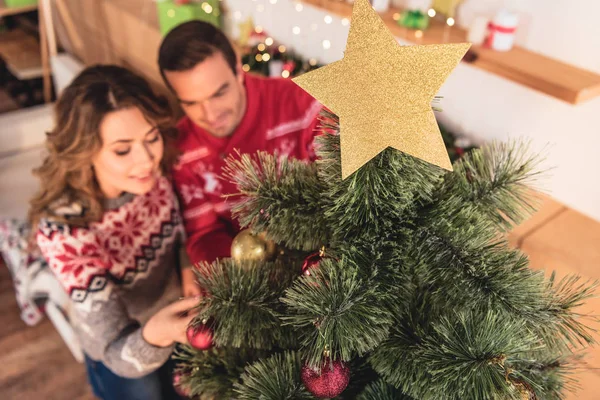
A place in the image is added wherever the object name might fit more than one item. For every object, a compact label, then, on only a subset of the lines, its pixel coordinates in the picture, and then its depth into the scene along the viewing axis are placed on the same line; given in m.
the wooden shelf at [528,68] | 0.98
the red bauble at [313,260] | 0.54
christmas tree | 0.47
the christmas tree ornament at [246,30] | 1.96
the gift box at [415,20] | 1.26
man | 1.11
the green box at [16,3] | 3.03
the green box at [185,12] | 1.96
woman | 0.98
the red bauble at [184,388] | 0.68
